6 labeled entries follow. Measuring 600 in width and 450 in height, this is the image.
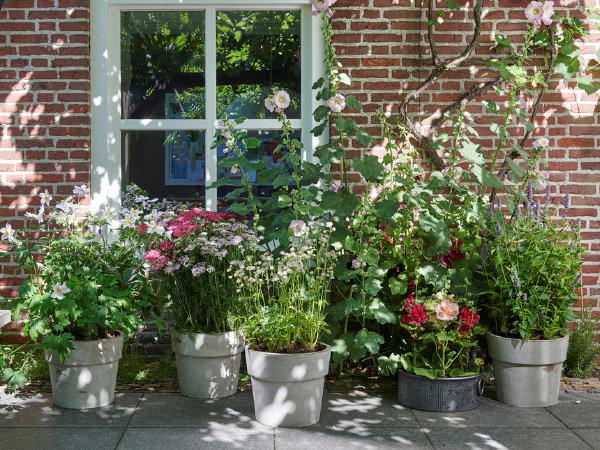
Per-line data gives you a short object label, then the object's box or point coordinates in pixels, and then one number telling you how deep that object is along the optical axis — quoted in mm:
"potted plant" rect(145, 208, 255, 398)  4176
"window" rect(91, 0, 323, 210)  4930
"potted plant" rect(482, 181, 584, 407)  4105
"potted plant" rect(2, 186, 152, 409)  3906
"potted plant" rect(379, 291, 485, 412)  4062
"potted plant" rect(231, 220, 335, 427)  3801
